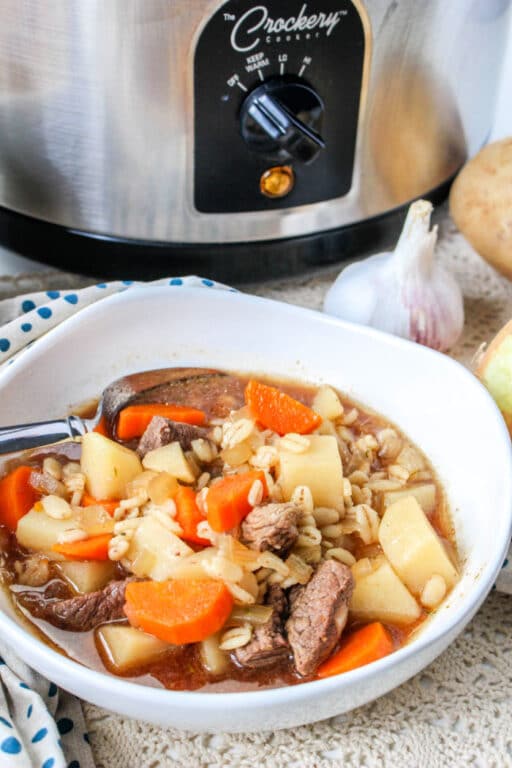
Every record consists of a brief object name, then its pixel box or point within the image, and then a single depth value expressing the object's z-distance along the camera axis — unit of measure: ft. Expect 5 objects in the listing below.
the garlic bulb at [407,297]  2.54
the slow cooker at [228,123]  2.35
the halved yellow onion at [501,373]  2.36
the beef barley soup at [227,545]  2.06
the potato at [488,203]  2.62
